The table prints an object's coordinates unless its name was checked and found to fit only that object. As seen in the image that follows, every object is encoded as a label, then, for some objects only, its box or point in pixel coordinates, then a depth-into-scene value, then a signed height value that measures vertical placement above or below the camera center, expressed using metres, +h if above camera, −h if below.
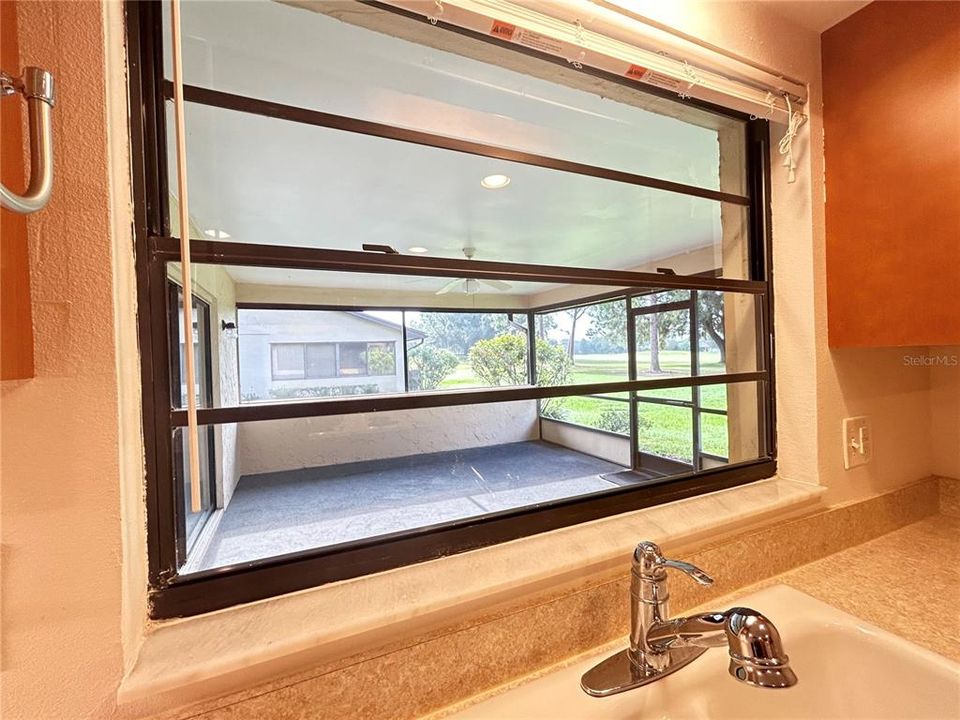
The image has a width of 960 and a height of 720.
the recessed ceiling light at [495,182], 1.34 +0.62
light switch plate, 0.99 -0.24
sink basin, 0.58 -0.54
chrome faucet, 0.51 -0.40
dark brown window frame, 0.54 -0.06
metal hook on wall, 0.36 +0.24
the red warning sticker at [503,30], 0.64 +0.54
